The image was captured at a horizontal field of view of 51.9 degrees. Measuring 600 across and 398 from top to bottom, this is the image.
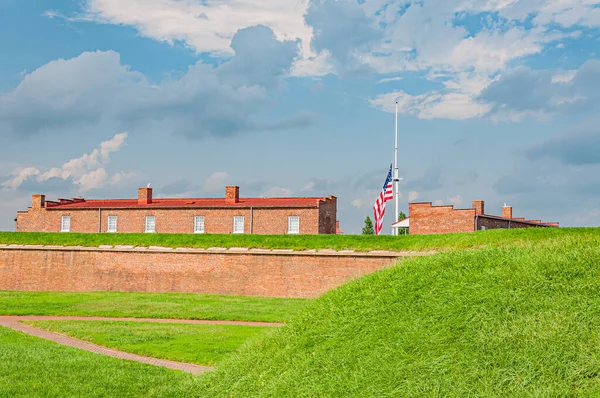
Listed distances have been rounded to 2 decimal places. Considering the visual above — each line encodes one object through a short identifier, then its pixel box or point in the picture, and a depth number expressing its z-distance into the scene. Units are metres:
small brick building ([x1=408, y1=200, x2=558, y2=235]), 31.92
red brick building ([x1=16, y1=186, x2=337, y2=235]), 35.94
